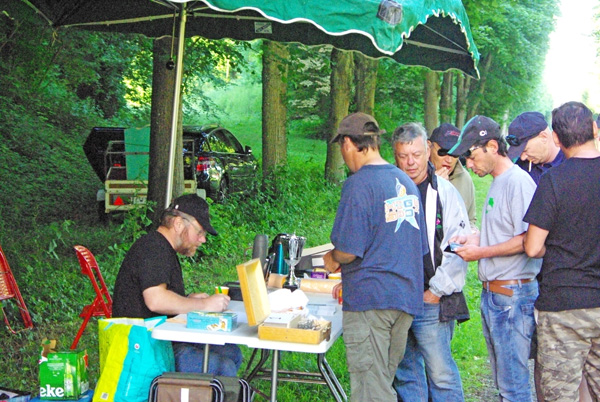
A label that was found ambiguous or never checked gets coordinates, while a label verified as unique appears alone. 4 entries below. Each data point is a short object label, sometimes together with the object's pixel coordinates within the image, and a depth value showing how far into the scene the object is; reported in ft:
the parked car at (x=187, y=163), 36.50
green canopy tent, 18.51
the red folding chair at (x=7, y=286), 20.13
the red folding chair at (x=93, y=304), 19.02
